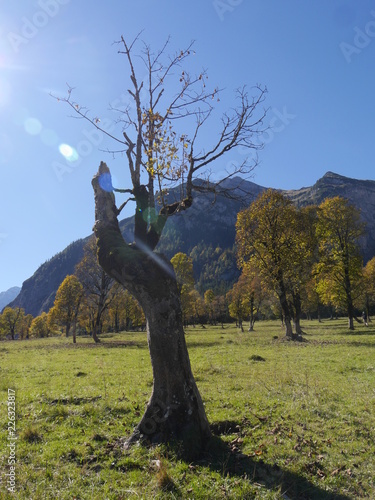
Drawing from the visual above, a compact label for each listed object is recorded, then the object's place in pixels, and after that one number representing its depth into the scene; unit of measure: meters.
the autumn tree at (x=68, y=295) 66.97
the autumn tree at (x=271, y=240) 33.50
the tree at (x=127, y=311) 88.81
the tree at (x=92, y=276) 43.06
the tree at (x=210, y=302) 107.96
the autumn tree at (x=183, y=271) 59.40
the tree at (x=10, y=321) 102.12
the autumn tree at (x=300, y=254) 33.69
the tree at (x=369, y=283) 66.25
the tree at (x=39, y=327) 110.62
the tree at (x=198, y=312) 116.87
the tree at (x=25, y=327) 118.31
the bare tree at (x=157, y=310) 7.88
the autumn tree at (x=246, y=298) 58.87
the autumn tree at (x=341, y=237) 42.72
